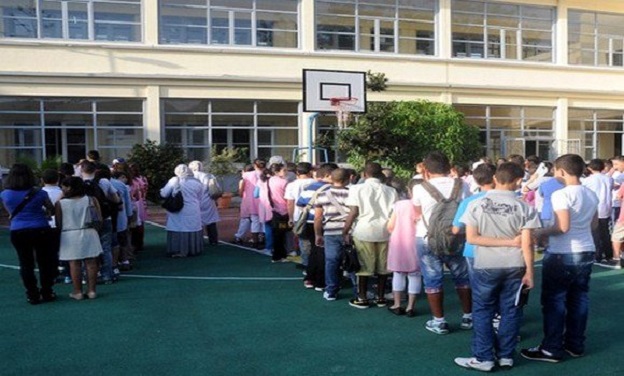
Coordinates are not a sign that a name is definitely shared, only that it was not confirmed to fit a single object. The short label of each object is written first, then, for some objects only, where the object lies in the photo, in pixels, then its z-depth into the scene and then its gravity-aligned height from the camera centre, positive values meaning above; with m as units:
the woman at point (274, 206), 10.50 -0.83
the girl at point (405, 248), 6.86 -1.00
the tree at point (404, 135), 20.41 +0.70
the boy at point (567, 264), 5.17 -0.90
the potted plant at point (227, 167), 21.06 -0.31
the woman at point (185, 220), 10.90 -1.06
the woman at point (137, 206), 10.75 -0.82
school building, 20.61 +3.26
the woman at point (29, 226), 7.44 -0.78
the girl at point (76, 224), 7.59 -0.77
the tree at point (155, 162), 19.53 -0.10
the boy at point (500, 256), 4.87 -0.79
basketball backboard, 16.19 +1.76
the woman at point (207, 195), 11.82 -0.69
